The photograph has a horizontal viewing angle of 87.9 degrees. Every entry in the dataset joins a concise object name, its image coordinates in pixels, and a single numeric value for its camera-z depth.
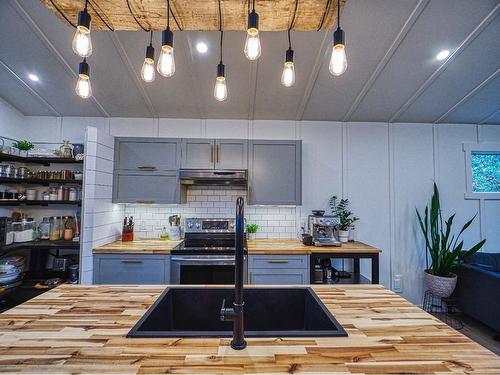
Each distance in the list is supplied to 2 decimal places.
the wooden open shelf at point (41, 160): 2.99
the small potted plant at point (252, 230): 3.37
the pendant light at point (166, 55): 1.18
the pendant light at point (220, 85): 1.48
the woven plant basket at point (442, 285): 3.06
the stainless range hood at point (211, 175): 3.02
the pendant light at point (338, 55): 1.13
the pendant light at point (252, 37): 1.08
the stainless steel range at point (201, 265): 2.70
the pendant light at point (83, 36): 1.05
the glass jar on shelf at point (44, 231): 3.10
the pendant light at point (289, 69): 1.31
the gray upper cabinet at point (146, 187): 3.06
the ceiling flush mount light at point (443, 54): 2.31
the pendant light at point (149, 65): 1.32
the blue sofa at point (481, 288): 2.69
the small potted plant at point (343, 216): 3.23
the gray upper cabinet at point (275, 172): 3.15
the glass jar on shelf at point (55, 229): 3.06
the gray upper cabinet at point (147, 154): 3.08
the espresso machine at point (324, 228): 3.01
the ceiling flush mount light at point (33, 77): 2.64
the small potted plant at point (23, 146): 3.04
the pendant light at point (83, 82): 1.37
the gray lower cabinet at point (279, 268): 2.78
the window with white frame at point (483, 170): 3.51
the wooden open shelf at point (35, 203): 2.90
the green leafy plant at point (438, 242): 3.09
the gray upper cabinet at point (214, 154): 3.12
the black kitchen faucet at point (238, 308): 0.85
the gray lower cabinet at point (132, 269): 2.71
